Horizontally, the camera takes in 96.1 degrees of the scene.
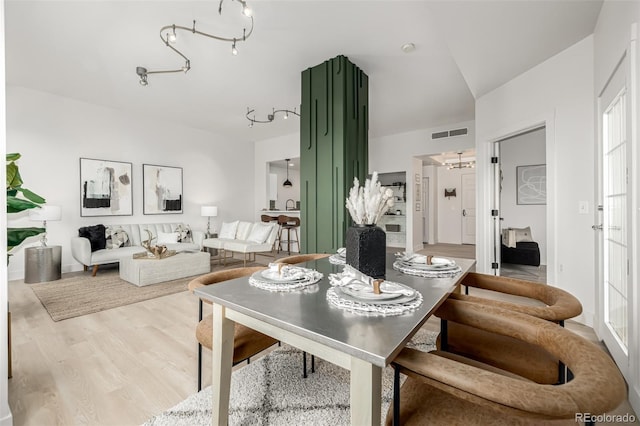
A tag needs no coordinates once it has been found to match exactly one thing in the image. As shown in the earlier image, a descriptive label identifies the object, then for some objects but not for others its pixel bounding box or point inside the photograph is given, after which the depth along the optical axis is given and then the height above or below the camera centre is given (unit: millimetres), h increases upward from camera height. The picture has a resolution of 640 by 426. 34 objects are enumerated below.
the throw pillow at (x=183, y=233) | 5473 -406
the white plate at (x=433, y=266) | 1381 -269
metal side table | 3928 -712
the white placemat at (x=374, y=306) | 861 -293
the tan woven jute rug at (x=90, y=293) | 2945 -967
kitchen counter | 7172 +2
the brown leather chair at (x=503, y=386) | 589 -391
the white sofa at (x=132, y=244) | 4324 -544
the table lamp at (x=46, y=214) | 3959 -13
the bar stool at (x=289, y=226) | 6781 -336
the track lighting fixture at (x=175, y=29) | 2214 +1723
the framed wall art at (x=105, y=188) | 4848 +436
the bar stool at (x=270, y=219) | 7203 -174
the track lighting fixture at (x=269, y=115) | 4942 +1826
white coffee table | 3803 -782
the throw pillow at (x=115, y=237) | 4695 -414
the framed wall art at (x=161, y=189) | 5617 +479
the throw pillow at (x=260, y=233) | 5289 -390
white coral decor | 1284 +43
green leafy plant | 1808 +78
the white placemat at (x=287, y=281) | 1120 -280
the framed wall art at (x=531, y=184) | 5582 +531
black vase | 1298 -173
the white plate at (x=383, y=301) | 898 -282
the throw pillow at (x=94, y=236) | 4543 -366
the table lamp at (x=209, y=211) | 6145 +29
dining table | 699 -312
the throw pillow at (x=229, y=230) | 5895 -369
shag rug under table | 1396 -1001
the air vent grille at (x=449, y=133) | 5750 +1598
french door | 1724 -35
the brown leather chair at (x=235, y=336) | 1361 -618
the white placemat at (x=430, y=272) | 1329 -284
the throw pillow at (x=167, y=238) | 5199 -463
